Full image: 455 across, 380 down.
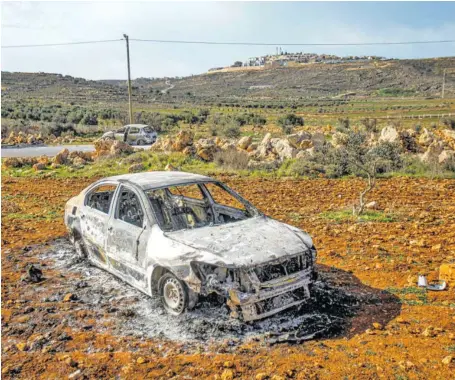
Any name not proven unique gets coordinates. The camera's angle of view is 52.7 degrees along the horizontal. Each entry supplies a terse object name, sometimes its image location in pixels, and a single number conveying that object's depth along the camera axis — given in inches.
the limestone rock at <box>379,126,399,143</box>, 682.2
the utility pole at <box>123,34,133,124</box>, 1241.4
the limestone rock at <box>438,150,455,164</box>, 599.8
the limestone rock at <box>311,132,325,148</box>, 772.0
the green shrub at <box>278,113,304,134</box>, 1475.1
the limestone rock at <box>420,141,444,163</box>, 618.0
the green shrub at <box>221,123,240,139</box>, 1114.1
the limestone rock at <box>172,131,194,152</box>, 770.8
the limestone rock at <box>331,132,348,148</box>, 691.7
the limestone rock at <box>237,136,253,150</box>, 774.5
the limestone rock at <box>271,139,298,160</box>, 679.1
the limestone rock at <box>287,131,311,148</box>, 741.4
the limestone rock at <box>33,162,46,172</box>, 685.3
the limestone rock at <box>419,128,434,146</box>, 711.7
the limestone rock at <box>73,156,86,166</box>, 727.6
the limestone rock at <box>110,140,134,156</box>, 788.0
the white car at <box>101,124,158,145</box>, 1096.2
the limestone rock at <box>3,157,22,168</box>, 709.3
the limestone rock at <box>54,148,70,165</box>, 727.1
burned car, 186.5
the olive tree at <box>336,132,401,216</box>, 409.7
